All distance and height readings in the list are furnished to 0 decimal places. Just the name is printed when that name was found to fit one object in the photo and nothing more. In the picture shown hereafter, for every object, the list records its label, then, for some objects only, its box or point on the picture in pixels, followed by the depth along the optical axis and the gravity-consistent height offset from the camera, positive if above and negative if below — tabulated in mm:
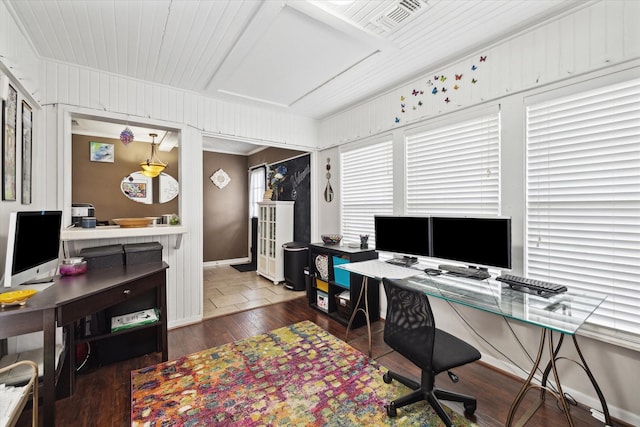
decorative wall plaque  6360 +786
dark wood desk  1427 -562
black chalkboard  4617 +354
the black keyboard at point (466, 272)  2139 -476
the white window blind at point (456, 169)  2344 +411
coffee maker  2764 -11
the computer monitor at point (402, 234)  2545 -217
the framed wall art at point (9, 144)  1710 +437
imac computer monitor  1464 -199
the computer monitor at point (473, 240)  2004 -218
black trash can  4461 -849
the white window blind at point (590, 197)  1674 +106
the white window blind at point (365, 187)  3301 +319
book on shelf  2266 -918
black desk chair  1614 -847
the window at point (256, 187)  6219 +594
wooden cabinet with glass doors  4840 -416
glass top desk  1421 -534
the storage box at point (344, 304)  3223 -1084
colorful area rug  1754 -1293
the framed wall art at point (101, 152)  4875 +1066
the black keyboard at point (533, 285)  1759 -475
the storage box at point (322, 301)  3479 -1127
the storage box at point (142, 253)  2557 -384
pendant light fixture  4516 +767
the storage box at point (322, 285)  3496 -934
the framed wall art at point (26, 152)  2080 +466
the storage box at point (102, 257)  2381 -389
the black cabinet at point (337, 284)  3172 -871
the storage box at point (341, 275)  3211 -738
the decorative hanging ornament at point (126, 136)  2910 +799
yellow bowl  1404 -445
